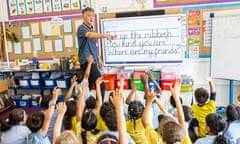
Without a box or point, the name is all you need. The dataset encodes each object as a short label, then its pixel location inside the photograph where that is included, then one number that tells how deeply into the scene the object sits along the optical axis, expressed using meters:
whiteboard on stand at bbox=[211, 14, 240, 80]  3.56
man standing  3.22
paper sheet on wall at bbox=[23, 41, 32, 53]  5.01
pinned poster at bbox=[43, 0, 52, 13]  4.73
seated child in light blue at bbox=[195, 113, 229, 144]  1.82
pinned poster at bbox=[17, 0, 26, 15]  4.90
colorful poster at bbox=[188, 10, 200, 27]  3.98
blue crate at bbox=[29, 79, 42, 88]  4.80
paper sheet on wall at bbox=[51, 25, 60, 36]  4.78
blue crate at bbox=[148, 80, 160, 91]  4.05
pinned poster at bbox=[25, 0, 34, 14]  4.85
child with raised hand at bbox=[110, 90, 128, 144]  1.56
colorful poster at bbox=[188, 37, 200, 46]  4.05
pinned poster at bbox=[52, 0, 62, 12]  4.68
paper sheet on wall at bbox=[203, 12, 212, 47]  3.94
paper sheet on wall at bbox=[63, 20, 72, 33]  4.69
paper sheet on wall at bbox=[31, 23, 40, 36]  4.89
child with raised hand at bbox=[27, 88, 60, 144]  1.91
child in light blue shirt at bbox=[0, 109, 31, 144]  2.10
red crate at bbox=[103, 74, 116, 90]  4.22
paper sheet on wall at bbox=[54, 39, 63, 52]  4.80
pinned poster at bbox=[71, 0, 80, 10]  4.57
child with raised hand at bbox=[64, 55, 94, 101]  3.01
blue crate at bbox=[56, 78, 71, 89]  4.61
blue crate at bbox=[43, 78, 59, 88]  4.69
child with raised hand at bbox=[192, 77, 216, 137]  2.57
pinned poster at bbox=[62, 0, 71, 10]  4.62
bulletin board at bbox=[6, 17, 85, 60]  4.72
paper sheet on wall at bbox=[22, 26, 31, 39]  4.96
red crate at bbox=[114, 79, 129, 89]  4.15
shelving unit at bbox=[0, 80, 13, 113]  4.84
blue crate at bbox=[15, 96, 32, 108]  4.87
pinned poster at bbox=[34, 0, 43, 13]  4.79
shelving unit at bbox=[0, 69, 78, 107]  4.71
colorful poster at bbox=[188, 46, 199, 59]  4.08
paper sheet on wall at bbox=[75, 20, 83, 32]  4.62
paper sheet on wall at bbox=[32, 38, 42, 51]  4.94
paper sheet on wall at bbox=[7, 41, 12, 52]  5.11
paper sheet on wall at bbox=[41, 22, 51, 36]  4.82
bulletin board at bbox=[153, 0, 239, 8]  3.89
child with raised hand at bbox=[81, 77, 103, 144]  1.93
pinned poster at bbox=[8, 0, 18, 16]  4.96
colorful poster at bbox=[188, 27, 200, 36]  4.03
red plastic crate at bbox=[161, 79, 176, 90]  3.98
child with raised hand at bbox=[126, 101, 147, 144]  2.05
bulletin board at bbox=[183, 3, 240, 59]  3.95
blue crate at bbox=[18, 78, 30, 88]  4.87
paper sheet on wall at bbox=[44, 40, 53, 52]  4.88
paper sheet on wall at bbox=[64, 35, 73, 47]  4.73
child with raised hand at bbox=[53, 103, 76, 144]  1.87
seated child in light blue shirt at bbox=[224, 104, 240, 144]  2.03
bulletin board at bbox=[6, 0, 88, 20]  4.60
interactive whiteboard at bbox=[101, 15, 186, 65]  4.06
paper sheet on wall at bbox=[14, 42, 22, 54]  5.07
